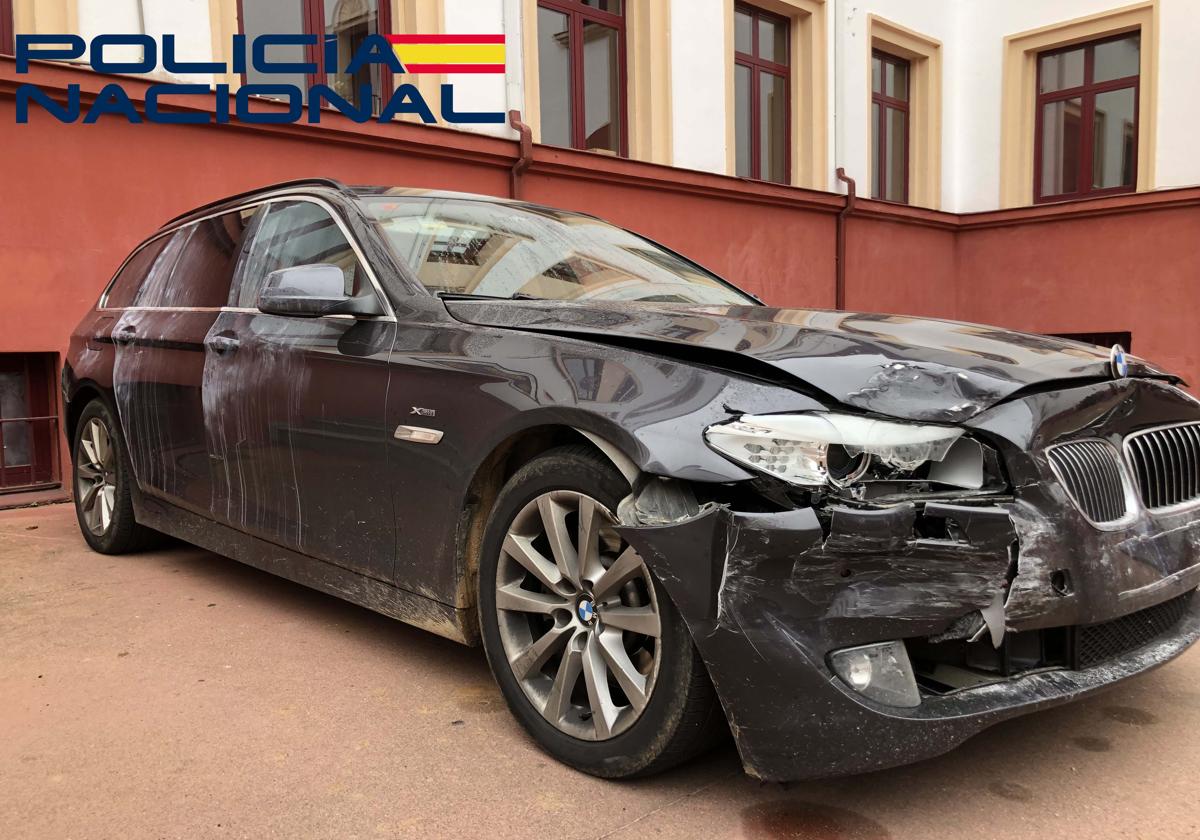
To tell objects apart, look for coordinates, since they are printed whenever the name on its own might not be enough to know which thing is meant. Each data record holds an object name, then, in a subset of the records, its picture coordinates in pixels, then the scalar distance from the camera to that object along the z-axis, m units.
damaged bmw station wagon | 2.01
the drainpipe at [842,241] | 12.24
